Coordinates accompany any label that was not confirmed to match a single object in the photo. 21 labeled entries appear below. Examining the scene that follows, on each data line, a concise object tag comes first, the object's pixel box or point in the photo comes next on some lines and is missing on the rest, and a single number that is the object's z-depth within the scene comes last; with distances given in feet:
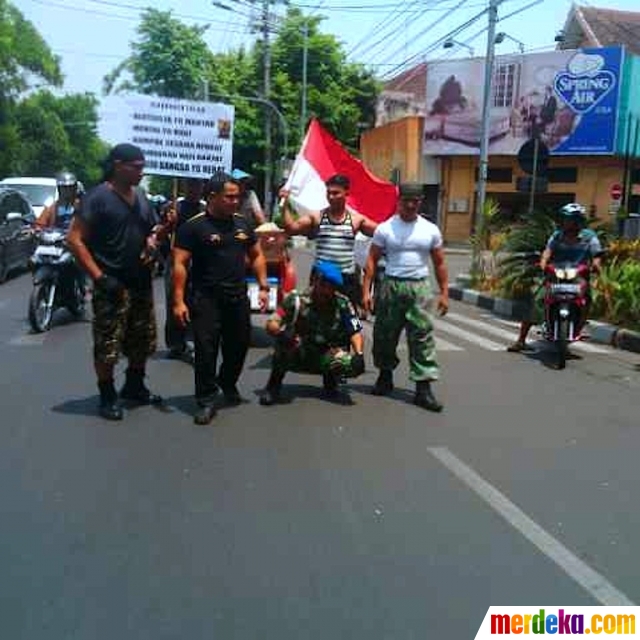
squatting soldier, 23.34
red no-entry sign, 101.60
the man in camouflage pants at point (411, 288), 23.39
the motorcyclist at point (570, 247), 31.30
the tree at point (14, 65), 152.87
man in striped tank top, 25.29
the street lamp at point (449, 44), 82.56
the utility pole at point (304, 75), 125.34
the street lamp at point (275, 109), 121.60
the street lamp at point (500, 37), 85.16
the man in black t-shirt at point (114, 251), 20.62
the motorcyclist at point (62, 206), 35.42
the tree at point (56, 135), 190.08
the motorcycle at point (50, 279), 33.06
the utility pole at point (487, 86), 69.62
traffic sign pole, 52.80
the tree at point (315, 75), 137.18
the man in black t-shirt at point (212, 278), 21.11
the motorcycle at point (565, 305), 30.50
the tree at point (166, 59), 137.80
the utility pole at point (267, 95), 123.54
